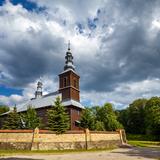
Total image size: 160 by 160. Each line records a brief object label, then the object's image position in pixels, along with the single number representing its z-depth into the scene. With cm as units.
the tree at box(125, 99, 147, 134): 4921
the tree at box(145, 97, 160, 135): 3620
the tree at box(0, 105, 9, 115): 5496
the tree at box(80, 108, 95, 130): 2797
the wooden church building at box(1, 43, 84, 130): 3243
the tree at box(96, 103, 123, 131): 3801
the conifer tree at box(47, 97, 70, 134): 2069
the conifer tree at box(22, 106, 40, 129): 2808
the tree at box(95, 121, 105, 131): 2923
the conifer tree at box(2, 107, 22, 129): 2601
